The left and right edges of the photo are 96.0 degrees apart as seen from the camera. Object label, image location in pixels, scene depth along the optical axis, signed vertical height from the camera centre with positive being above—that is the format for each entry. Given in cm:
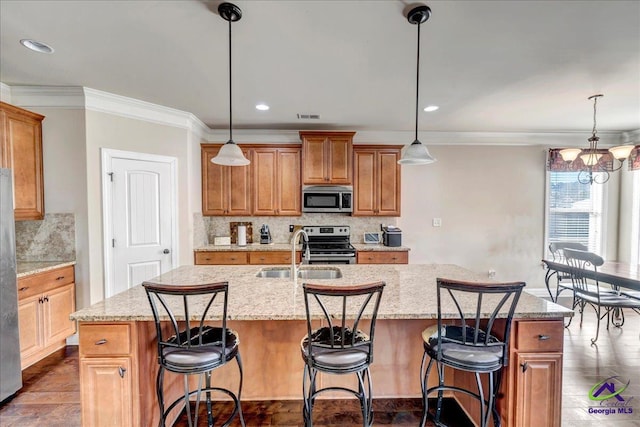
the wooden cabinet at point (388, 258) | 396 -75
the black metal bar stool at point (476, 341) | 144 -76
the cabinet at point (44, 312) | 248 -100
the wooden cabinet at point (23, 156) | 260 +45
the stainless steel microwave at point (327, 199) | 412 +7
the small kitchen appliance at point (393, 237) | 413 -48
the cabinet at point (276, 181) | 419 +33
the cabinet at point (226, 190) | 417 +20
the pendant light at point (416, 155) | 208 +35
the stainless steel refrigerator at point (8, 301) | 215 -74
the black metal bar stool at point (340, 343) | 140 -76
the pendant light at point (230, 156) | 212 +35
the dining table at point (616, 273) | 278 -73
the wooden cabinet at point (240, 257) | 388 -72
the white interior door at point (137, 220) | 313 -19
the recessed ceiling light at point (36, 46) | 210 +118
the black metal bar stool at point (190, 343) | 142 -76
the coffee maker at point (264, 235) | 427 -47
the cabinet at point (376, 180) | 419 +35
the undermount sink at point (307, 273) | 251 -61
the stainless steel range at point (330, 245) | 390 -60
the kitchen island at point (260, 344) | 156 -84
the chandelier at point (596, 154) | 311 +56
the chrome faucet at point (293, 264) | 214 -45
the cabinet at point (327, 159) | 408 +63
